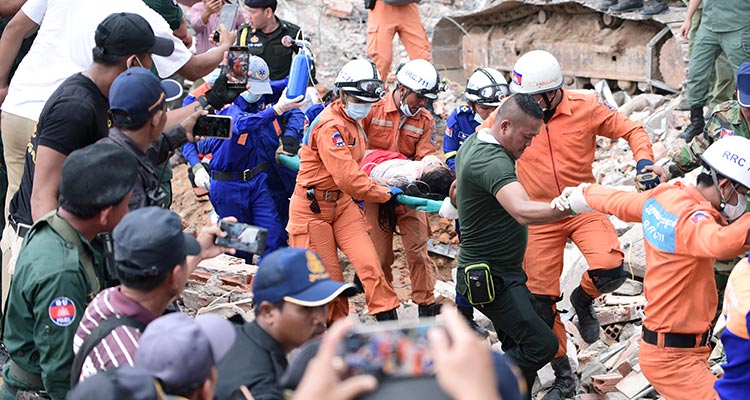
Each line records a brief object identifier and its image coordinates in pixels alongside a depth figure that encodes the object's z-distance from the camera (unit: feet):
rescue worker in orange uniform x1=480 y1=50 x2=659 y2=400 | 22.94
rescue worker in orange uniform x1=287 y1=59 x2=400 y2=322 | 24.48
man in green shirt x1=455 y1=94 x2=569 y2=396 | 19.66
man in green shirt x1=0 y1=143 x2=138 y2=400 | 13.46
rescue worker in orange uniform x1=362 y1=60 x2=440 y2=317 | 27.73
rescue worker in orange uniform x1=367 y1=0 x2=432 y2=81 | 39.63
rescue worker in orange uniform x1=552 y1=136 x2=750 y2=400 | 17.08
